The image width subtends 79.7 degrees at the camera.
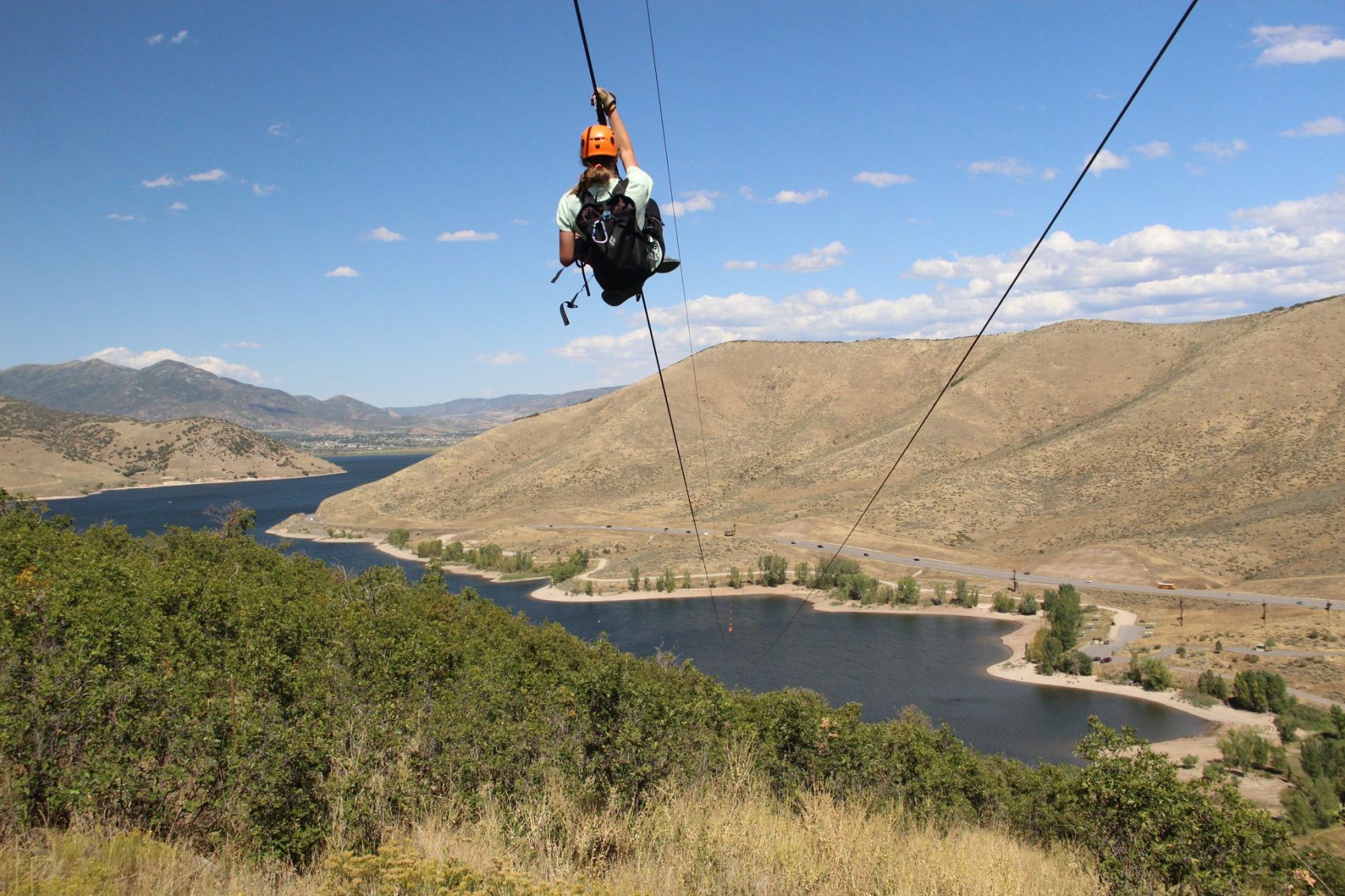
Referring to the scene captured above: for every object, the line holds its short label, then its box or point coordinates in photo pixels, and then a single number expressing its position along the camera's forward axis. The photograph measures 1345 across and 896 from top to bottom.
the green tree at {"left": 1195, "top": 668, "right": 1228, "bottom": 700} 37.94
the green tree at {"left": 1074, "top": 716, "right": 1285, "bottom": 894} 10.52
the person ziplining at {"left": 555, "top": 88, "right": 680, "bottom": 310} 4.67
